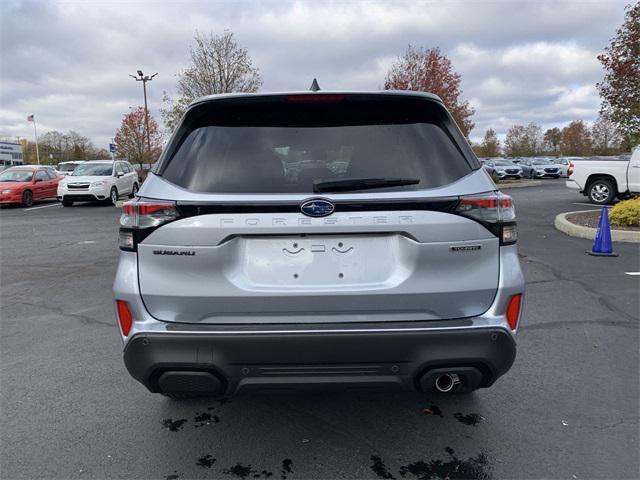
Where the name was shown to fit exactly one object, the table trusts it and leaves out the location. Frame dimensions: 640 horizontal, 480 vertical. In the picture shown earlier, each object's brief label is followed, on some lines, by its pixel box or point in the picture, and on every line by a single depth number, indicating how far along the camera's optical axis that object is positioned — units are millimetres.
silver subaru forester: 2303
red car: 19828
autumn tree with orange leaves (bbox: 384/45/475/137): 28547
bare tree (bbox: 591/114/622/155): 71675
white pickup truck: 15240
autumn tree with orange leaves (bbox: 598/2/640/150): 11965
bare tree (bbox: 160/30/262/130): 30266
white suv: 19625
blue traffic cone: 8515
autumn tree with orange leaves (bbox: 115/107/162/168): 57084
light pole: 38188
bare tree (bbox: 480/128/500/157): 81938
